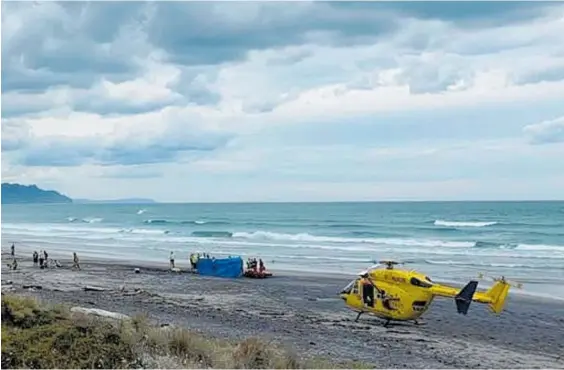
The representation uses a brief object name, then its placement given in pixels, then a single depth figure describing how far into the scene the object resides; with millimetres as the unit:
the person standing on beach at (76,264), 37059
